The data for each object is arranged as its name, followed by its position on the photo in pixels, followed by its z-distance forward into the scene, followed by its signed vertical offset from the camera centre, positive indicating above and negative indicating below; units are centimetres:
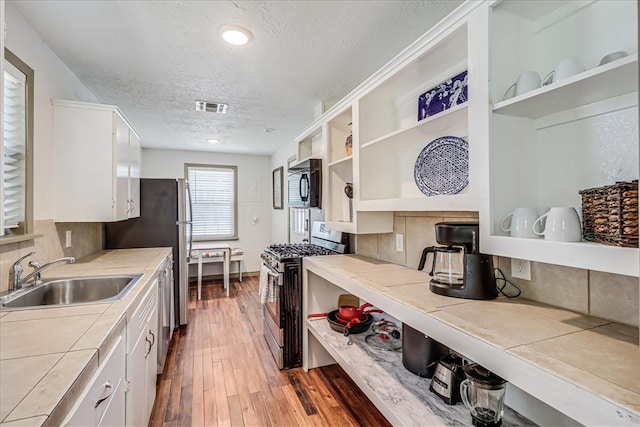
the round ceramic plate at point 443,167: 163 +28
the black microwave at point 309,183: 279 +30
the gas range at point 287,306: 252 -77
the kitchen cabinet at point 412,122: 140 +52
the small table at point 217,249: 481 -60
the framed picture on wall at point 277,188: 548 +51
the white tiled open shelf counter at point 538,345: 69 -39
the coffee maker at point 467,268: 131 -23
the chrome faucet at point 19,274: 157 -31
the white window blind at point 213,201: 567 +29
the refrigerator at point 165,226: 334 -11
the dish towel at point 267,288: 262 -65
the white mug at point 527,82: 108 +48
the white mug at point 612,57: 88 +46
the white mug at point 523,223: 107 -3
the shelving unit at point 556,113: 94 +37
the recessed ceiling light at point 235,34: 181 +112
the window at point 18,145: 168 +42
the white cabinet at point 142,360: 137 -77
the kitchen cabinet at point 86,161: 215 +40
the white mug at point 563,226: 93 -4
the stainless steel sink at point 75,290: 160 -43
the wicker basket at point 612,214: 77 +0
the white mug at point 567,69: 96 +47
